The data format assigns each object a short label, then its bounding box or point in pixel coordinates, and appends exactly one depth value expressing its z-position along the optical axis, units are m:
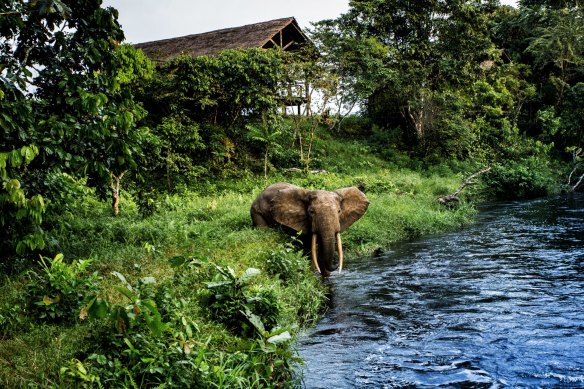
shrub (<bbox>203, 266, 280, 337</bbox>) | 5.30
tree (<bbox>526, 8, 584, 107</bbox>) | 27.73
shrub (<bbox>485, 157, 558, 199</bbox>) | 20.97
